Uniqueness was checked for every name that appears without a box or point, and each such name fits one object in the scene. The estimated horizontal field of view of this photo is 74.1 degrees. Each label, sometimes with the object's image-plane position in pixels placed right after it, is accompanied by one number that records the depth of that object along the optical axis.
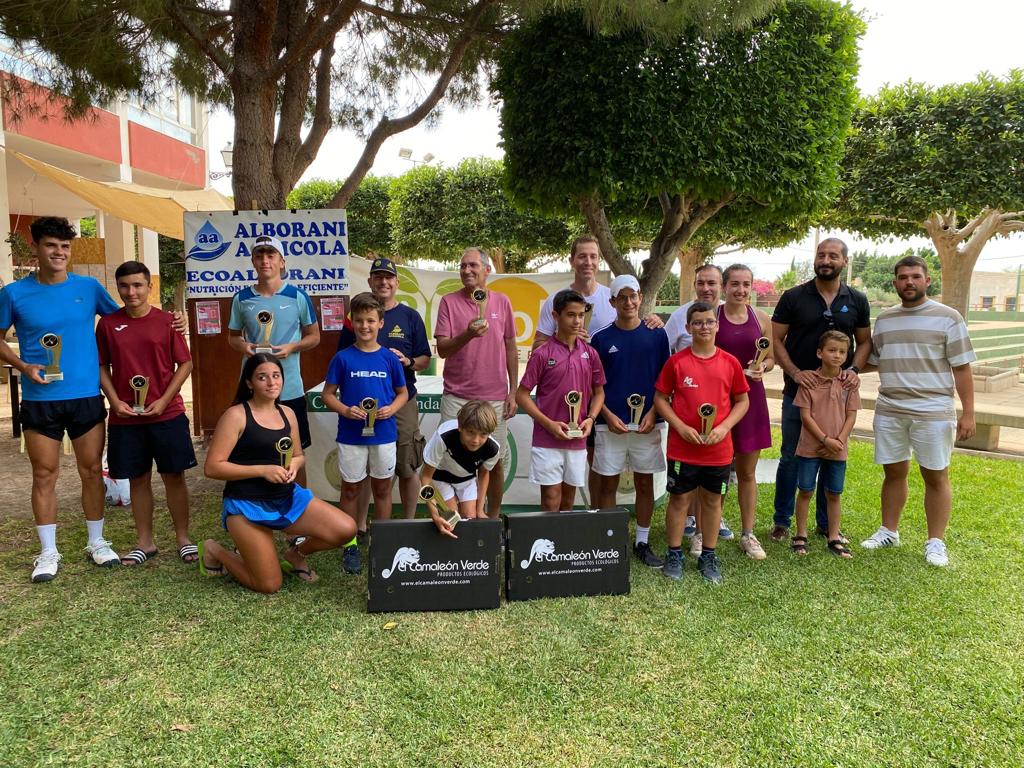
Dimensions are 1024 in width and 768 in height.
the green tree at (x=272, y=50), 5.07
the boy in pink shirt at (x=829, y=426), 4.07
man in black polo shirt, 4.12
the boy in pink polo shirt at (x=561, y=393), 3.77
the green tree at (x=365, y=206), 23.42
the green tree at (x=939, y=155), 11.19
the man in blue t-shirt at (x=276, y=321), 3.97
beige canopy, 9.97
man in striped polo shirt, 3.93
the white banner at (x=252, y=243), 5.53
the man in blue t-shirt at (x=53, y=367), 3.62
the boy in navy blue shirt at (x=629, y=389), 3.89
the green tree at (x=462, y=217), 19.45
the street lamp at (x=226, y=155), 13.07
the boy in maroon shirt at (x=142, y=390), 3.75
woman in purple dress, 4.00
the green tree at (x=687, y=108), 5.56
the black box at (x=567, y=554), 3.41
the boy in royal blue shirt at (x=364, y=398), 3.76
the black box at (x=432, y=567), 3.29
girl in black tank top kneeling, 3.34
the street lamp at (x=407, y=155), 24.78
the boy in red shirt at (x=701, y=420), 3.63
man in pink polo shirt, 4.02
